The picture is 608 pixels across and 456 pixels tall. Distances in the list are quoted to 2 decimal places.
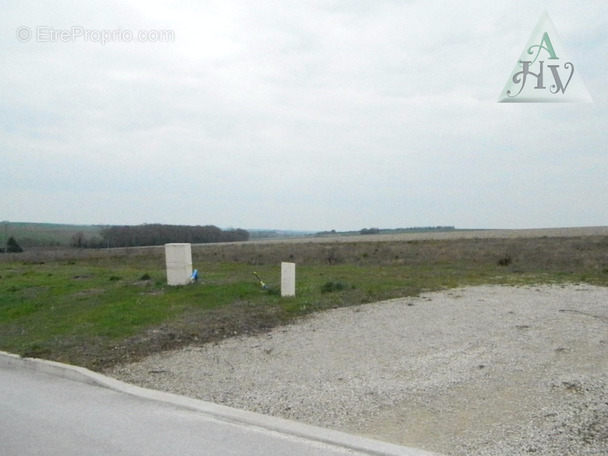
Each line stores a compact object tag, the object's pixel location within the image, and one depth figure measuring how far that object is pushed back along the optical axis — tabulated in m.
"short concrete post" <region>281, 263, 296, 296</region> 13.58
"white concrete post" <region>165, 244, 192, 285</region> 15.62
